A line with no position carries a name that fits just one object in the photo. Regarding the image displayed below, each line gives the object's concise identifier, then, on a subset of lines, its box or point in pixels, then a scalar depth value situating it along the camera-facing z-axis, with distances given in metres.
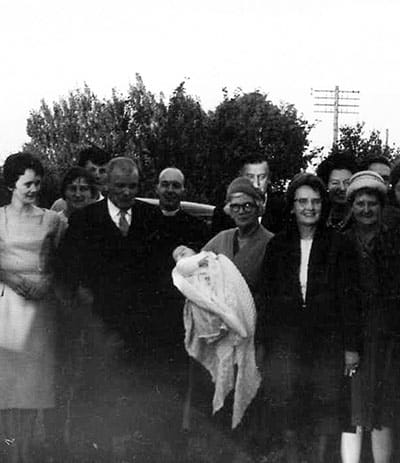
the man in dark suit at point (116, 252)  5.88
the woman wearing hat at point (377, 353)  5.27
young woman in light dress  5.55
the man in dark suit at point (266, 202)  6.29
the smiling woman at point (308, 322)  5.35
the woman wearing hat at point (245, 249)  5.60
